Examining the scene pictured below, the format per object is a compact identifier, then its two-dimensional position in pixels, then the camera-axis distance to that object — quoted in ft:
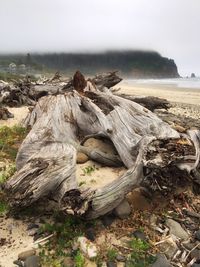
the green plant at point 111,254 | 7.22
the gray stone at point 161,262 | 6.95
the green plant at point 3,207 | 8.58
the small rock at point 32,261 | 6.97
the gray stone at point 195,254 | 7.45
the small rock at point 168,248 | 7.50
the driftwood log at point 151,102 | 17.32
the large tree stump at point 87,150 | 7.87
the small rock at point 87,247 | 7.22
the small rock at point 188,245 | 7.72
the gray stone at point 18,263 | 7.08
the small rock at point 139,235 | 7.79
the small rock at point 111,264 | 7.03
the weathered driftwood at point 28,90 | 19.80
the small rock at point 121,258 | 7.22
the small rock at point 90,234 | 7.63
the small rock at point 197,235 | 8.01
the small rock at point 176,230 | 8.08
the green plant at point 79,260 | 6.98
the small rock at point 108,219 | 8.13
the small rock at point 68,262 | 7.03
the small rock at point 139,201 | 8.73
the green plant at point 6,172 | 9.98
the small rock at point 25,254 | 7.19
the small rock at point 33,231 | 7.84
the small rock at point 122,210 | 8.32
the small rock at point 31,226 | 7.99
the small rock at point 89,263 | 7.07
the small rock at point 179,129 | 11.85
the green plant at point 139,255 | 7.14
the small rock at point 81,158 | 10.95
